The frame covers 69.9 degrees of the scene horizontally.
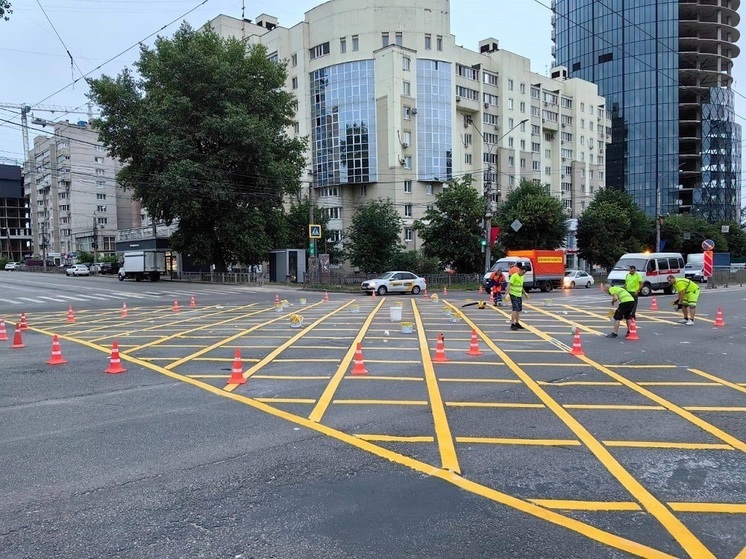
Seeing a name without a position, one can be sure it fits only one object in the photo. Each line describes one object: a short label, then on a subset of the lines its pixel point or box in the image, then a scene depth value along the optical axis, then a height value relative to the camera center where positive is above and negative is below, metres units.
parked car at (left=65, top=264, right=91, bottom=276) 60.47 -1.06
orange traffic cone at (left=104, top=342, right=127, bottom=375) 8.88 -1.76
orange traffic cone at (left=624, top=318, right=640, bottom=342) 12.61 -2.04
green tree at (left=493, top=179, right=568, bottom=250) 40.22 +2.44
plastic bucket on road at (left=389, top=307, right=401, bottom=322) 16.75 -1.88
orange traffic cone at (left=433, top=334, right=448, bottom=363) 9.89 -1.89
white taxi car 31.67 -1.76
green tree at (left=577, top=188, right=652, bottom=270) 46.88 +1.44
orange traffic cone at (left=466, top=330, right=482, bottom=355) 10.52 -1.90
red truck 30.69 -0.90
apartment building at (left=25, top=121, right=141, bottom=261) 95.81 +11.13
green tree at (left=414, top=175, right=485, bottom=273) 36.22 +1.83
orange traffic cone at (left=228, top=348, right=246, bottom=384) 8.01 -1.75
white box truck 50.34 -0.55
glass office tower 92.25 +26.96
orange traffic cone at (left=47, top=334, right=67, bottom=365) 9.73 -1.74
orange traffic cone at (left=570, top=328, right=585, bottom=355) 10.58 -1.90
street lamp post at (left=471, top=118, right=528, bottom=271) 32.12 +1.26
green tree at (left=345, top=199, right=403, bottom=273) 39.38 +1.15
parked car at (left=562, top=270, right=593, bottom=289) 36.75 -2.03
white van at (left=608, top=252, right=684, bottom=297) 29.30 -1.16
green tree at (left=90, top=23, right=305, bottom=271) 37.88 +8.75
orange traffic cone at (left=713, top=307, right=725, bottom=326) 15.27 -2.11
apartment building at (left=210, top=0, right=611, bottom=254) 55.88 +17.10
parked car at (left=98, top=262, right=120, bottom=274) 66.69 -0.97
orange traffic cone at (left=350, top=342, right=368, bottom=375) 8.72 -1.83
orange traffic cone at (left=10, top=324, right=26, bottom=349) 11.77 -1.77
